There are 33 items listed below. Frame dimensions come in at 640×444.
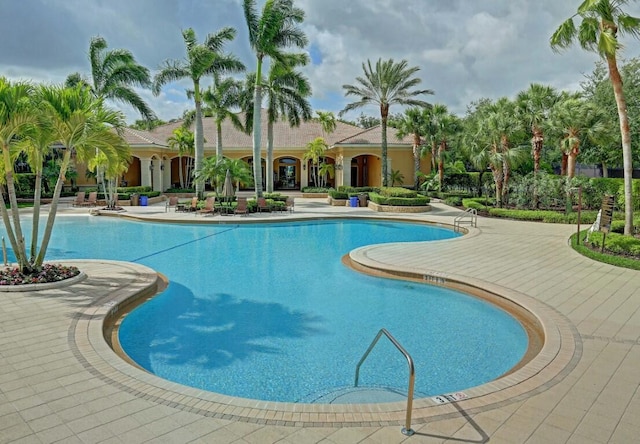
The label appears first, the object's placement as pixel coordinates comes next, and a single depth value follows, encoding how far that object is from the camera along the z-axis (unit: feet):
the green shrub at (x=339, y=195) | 95.35
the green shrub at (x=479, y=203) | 75.10
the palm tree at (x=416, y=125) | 100.48
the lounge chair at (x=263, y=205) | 78.99
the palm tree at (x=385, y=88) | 93.97
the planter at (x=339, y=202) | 94.27
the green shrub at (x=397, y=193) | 84.38
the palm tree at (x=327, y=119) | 118.42
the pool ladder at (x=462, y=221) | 60.14
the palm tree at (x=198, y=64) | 78.02
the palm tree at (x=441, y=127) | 98.02
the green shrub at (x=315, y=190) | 114.52
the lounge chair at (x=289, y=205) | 81.41
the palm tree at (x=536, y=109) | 75.46
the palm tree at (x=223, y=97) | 92.12
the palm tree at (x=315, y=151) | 111.86
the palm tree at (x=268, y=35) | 75.72
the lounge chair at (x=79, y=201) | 89.15
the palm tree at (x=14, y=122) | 25.54
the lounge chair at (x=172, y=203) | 83.77
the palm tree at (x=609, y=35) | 42.06
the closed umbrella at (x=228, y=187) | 77.32
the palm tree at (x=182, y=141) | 109.50
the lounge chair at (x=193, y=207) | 78.18
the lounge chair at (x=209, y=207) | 74.38
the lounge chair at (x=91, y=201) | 89.15
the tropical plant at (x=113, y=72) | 81.92
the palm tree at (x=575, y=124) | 69.92
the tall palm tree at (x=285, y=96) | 88.07
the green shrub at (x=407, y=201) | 80.53
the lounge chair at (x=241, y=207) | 74.64
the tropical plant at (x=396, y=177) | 112.16
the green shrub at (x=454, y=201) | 87.97
